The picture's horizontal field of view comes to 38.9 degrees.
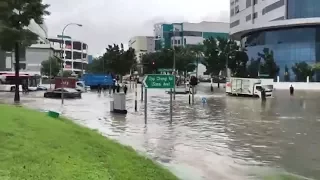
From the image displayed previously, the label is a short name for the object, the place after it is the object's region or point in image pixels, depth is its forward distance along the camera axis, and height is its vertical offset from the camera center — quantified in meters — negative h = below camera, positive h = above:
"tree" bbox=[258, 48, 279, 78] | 96.69 +2.47
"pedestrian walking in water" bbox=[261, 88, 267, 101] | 44.97 -1.86
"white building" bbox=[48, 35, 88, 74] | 157.62 +7.78
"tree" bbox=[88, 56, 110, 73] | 123.47 +2.86
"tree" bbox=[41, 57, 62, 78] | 107.98 +1.68
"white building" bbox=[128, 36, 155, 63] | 197.38 +13.43
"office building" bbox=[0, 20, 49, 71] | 96.88 +3.01
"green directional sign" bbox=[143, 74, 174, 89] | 21.33 -0.25
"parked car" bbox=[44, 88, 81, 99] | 47.81 -2.01
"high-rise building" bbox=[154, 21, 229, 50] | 168.25 +15.96
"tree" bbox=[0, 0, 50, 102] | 36.53 +4.75
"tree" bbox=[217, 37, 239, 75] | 108.38 +5.30
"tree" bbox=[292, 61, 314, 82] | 88.56 +1.30
